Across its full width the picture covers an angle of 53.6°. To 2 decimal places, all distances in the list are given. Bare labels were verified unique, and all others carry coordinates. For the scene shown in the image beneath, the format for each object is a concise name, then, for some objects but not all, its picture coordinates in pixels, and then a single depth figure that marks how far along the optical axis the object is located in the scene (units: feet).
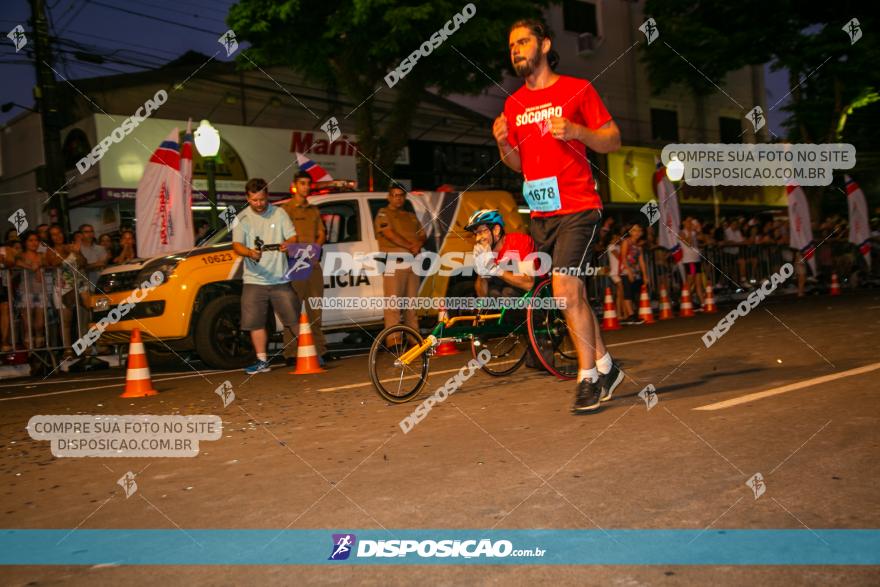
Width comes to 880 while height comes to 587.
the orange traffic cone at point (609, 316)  42.35
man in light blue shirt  29.73
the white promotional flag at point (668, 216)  57.11
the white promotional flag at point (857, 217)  69.72
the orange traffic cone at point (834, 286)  61.74
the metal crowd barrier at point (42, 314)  37.29
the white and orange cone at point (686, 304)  49.21
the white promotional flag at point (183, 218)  41.42
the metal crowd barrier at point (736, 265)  54.85
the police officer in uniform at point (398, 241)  33.53
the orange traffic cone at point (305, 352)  29.63
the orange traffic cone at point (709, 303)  50.62
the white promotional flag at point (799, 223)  64.64
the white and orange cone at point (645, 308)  46.62
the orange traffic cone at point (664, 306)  47.67
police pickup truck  32.14
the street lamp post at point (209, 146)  45.37
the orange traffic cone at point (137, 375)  26.30
